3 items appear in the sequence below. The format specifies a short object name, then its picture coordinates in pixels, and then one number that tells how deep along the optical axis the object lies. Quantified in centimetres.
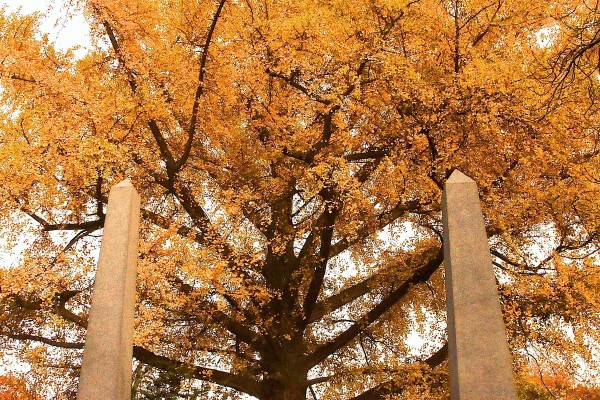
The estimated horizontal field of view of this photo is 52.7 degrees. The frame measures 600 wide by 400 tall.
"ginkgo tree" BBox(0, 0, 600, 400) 970
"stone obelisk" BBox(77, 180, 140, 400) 532
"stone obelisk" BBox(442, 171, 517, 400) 489
